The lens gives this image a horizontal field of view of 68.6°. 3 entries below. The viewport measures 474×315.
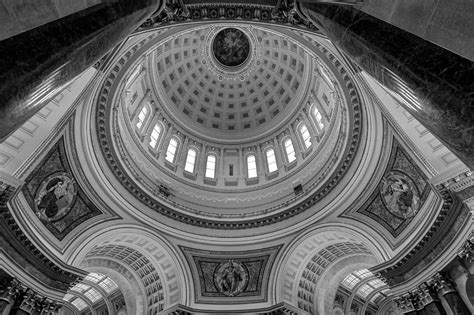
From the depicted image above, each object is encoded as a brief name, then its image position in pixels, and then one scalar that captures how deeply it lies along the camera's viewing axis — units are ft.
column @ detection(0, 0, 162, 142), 14.25
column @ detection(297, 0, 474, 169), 14.16
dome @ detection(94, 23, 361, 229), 58.08
